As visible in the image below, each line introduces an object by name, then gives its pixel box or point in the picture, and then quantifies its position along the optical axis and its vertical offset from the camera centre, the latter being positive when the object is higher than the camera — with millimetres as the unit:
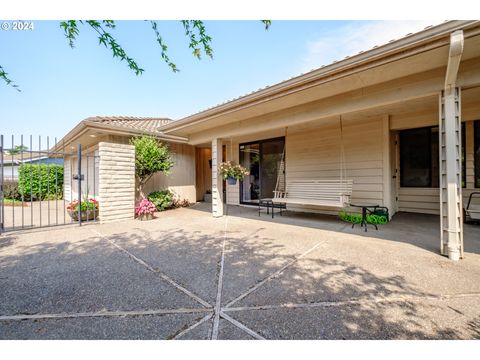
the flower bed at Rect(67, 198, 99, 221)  5675 -692
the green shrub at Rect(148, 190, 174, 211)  7247 -571
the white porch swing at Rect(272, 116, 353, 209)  4824 -277
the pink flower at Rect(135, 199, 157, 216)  5699 -689
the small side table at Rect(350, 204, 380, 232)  4379 -866
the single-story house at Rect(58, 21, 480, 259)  2799 +1238
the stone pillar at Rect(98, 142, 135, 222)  5332 +0
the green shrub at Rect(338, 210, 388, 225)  4914 -887
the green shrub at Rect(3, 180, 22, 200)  11086 -355
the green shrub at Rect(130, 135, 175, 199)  6316 +668
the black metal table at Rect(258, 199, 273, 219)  5801 -667
